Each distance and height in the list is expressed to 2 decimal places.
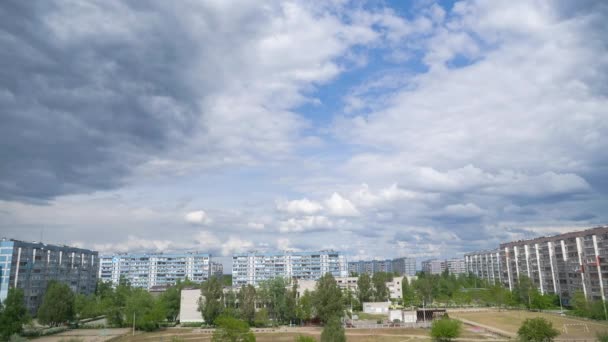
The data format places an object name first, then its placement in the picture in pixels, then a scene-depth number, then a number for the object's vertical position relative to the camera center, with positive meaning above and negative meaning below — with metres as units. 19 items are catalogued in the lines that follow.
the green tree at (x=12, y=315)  64.12 -6.21
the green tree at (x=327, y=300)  79.94 -6.01
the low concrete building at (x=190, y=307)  86.06 -7.26
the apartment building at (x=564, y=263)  85.88 +0.02
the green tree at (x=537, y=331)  52.53 -8.30
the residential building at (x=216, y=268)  179.44 +0.52
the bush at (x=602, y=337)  42.75 -7.56
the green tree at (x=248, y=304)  80.25 -6.49
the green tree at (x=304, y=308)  83.00 -7.73
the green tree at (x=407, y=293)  117.06 -7.72
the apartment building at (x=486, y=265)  163.25 -0.30
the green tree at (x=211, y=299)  80.75 -5.63
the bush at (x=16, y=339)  51.39 -7.76
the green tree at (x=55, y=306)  79.94 -6.02
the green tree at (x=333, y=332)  43.47 -6.51
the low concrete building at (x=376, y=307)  98.79 -9.26
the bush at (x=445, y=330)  58.56 -8.72
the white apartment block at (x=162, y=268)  155.50 +0.98
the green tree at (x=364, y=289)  112.06 -5.74
